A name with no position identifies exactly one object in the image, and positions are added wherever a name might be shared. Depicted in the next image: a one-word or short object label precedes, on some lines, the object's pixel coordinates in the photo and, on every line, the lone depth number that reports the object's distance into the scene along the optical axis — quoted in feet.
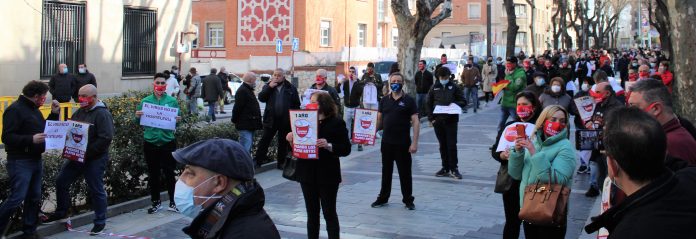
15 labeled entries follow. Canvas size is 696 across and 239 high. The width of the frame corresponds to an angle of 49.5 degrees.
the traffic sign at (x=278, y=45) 105.35
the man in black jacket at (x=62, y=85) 59.57
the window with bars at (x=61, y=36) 69.15
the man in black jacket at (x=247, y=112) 39.06
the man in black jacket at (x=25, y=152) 24.02
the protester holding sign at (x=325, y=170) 23.13
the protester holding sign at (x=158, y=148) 29.43
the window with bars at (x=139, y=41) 79.41
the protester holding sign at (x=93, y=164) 26.04
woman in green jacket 18.13
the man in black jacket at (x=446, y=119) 38.29
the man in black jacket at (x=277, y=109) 39.88
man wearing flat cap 9.63
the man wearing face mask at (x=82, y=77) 60.80
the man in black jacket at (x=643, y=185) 8.83
